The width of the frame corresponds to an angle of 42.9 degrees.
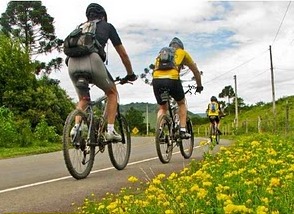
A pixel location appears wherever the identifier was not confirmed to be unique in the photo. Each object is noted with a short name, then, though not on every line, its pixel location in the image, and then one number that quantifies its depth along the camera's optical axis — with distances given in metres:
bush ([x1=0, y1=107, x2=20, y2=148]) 13.19
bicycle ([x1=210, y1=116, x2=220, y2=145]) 13.72
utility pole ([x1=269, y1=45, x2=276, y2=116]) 38.04
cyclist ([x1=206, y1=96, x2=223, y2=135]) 13.89
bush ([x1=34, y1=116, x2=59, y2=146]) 16.51
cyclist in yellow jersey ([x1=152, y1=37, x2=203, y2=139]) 5.62
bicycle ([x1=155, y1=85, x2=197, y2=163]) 5.71
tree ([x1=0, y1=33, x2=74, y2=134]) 22.52
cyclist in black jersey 4.14
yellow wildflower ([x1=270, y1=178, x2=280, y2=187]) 2.20
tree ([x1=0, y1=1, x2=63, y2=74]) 31.46
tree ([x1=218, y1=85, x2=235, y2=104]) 90.94
